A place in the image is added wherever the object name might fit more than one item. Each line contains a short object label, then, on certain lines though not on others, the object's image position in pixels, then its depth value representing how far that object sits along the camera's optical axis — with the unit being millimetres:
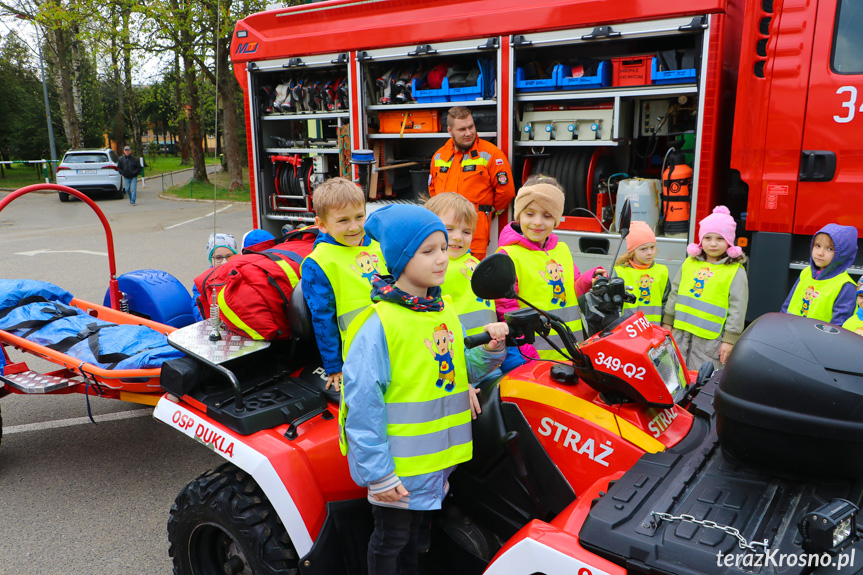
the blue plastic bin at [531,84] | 5290
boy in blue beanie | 1844
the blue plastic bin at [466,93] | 5707
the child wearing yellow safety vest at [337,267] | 2512
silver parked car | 19062
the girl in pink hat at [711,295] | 3705
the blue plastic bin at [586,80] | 5078
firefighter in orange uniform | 5324
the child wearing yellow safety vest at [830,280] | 3424
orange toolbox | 6172
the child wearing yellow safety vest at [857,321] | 3129
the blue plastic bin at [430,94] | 5941
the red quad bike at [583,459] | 1444
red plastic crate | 4918
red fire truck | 4059
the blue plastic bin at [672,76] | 4652
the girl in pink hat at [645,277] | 3879
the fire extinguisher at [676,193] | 4762
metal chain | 1359
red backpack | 2559
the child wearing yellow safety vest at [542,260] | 2842
